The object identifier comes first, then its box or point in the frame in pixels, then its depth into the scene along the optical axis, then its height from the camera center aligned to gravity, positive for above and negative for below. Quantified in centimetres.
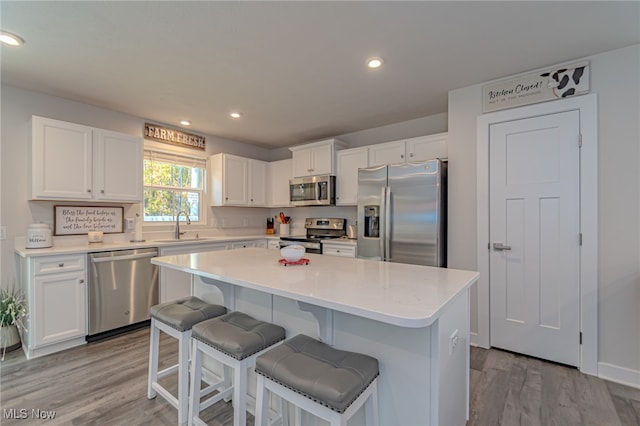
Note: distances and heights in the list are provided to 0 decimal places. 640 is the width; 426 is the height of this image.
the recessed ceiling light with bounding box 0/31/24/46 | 196 +123
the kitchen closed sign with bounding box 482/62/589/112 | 231 +108
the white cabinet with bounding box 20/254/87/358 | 251 -82
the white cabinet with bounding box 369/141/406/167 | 352 +76
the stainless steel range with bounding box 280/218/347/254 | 403 -32
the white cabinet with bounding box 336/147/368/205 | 392 +58
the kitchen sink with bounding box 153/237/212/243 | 361 -36
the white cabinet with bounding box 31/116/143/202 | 275 +53
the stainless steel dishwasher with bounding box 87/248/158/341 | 284 -82
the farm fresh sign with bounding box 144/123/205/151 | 377 +108
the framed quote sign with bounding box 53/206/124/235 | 307 -7
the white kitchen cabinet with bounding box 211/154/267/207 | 438 +52
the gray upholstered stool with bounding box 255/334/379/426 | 104 -64
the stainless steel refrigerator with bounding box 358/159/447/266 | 287 +0
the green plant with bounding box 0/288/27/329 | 257 -87
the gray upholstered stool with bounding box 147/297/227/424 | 168 -74
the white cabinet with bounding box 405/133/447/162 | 321 +76
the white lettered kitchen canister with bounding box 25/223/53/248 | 272 -22
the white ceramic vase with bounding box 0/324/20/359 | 256 -114
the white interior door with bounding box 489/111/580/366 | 235 -20
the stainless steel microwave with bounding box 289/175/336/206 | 415 +33
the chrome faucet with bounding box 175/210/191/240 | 393 -16
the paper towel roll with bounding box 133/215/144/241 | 354 -22
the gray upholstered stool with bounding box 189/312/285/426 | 139 -67
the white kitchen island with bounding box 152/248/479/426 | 115 -52
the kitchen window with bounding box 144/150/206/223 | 386 +38
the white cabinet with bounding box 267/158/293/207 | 484 +54
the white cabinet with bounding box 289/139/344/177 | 418 +84
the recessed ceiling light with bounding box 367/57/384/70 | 229 +123
